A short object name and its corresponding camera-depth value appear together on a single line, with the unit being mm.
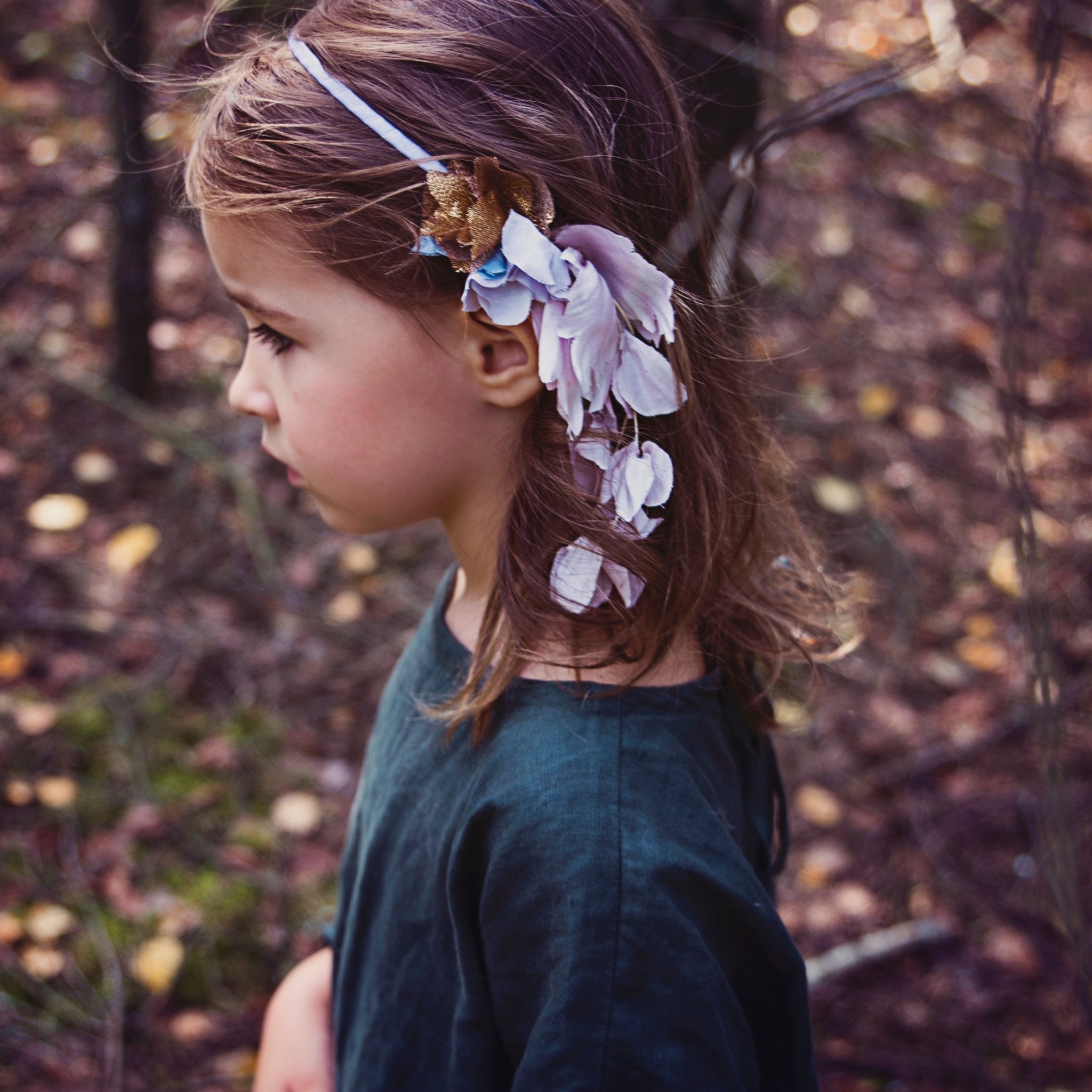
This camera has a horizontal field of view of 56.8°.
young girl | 933
